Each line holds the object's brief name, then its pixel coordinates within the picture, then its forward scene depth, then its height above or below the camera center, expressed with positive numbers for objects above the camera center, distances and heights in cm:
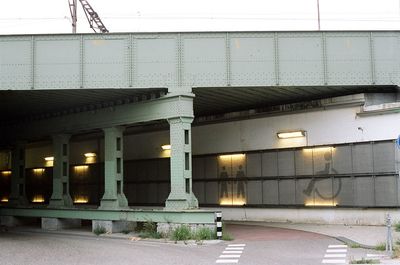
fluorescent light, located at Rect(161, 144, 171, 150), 2856 +203
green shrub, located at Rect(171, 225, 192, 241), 1827 -167
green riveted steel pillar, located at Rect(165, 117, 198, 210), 1973 +61
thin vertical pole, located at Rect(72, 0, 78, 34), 4072 +1291
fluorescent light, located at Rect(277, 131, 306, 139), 2362 +214
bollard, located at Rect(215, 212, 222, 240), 1820 -135
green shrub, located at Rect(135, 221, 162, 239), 1956 -171
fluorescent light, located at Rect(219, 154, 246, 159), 2594 +133
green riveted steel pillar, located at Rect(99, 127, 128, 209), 2259 +66
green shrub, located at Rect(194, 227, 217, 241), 1823 -168
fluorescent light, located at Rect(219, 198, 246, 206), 2564 -84
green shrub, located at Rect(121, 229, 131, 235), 2172 -184
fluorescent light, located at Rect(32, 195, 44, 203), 3491 -74
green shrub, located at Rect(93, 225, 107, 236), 2194 -180
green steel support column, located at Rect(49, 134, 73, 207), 2630 +77
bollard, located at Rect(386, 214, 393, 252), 1386 -146
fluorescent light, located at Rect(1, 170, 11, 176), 3692 +102
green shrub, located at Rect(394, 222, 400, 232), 1903 -166
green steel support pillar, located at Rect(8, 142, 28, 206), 2964 +59
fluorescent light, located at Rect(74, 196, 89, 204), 3301 -78
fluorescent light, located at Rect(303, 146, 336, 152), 2279 +142
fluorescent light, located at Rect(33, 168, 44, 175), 3525 +106
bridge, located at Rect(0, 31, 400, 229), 2031 +439
